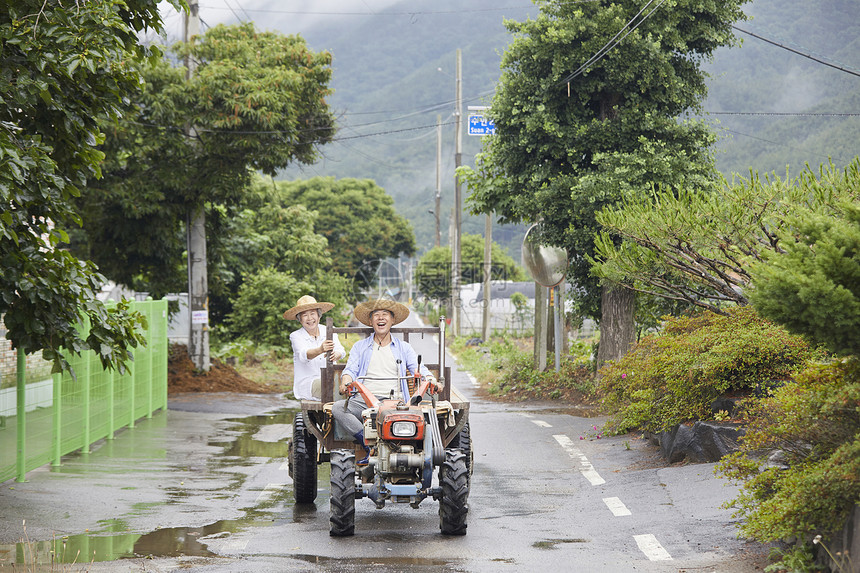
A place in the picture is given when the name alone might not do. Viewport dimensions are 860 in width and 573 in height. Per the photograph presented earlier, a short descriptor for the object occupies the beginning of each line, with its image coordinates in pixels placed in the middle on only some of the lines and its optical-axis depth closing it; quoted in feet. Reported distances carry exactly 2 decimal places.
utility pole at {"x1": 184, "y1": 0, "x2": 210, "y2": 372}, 74.69
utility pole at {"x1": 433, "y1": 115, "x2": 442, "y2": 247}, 185.48
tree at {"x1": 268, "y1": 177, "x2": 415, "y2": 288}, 270.87
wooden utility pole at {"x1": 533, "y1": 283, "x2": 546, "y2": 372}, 71.57
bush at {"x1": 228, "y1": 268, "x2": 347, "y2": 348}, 101.76
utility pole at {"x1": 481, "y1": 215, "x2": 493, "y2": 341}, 121.04
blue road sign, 104.44
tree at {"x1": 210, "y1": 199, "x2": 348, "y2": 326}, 97.30
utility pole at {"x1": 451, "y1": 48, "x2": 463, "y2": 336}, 128.47
